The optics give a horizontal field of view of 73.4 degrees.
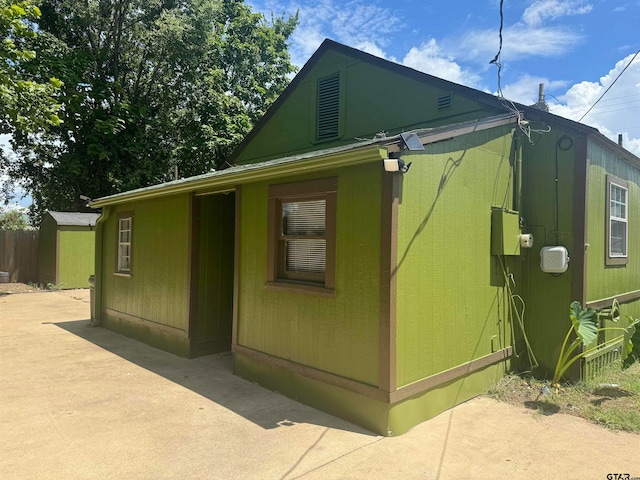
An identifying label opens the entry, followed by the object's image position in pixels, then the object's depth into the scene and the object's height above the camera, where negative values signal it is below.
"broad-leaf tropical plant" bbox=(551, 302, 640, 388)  4.46 -1.01
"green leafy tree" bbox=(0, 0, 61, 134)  9.09 +3.38
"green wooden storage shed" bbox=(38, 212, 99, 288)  15.16 -0.33
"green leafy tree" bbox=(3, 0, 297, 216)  16.67 +5.78
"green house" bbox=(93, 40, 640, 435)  3.90 -0.11
